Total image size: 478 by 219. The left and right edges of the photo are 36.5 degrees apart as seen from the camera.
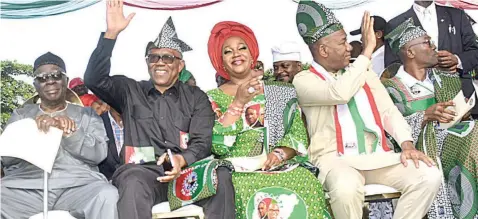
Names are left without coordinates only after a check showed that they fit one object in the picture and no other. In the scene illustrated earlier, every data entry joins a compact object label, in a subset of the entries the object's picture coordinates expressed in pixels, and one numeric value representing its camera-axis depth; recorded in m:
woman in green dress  4.39
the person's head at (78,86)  5.04
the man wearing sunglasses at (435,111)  4.86
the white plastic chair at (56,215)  4.15
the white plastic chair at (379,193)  4.62
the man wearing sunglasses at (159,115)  4.30
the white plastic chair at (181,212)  4.25
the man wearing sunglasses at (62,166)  4.28
